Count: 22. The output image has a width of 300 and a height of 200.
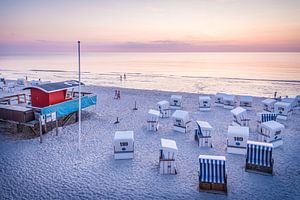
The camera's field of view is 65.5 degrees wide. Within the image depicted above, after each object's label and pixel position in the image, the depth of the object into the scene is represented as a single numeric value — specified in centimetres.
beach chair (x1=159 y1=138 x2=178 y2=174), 1106
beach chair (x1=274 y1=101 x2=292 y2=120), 2059
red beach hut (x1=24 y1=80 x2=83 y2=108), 1736
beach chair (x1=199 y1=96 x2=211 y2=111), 2345
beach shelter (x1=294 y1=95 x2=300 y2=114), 2384
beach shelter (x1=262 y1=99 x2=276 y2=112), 2256
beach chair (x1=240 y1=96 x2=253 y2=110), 2394
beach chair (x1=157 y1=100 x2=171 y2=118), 2102
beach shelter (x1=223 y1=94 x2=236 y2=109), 2394
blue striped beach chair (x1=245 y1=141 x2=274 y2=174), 1105
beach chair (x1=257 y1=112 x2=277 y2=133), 1697
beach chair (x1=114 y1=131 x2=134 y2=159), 1239
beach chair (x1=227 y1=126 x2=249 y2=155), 1318
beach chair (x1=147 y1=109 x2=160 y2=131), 1739
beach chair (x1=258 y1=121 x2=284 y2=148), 1427
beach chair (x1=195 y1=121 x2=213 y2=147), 1429
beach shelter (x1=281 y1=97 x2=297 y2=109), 2312
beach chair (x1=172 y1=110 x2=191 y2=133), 1686
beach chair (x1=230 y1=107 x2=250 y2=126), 1814
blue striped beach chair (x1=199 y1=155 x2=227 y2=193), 966
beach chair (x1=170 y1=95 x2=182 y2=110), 2427
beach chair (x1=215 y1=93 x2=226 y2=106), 2511
